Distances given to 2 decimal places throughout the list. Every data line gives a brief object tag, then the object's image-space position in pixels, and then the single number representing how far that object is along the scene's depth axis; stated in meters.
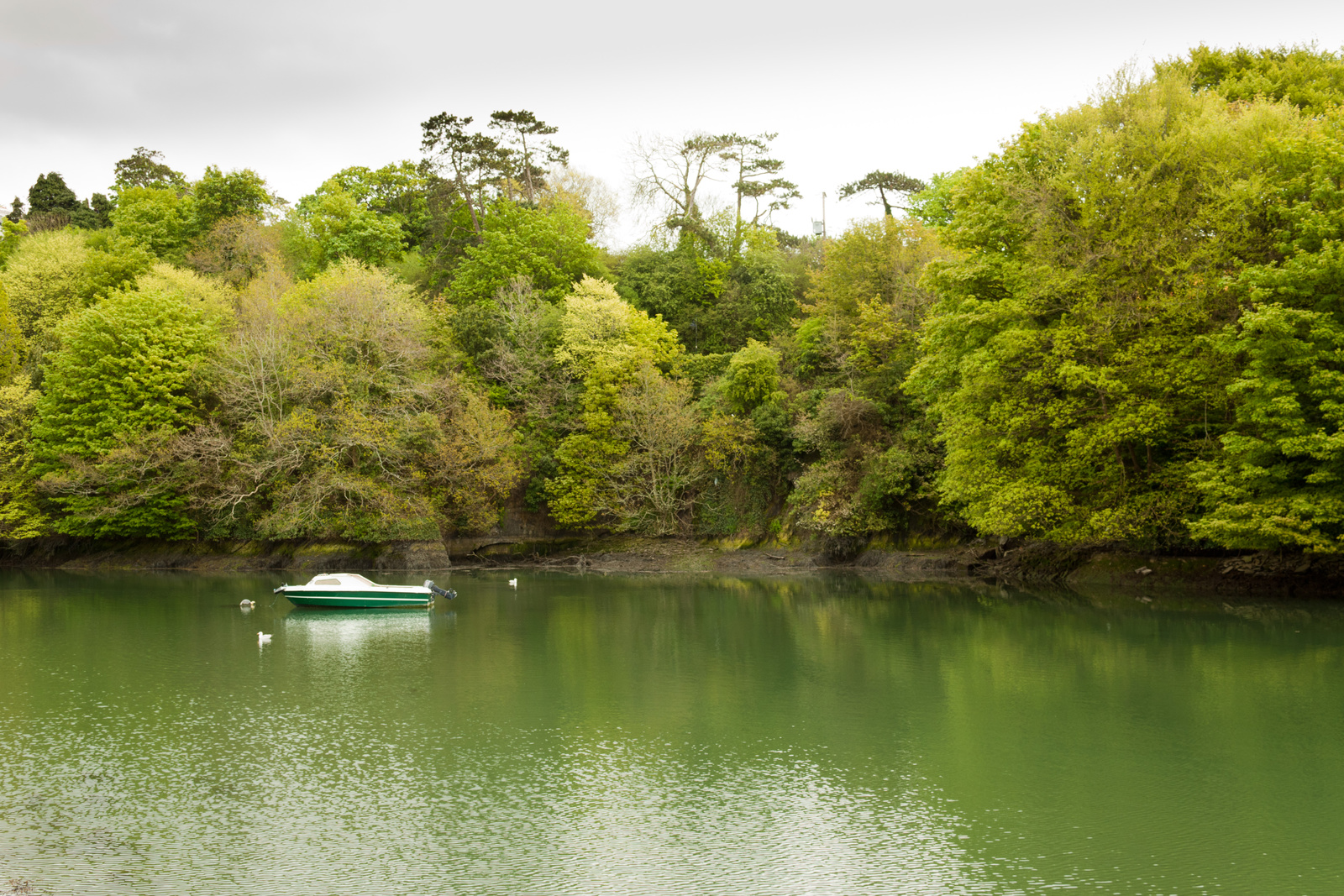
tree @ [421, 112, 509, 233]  63.25
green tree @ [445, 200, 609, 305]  54.59
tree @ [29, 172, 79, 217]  81.31
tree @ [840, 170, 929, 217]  62.53
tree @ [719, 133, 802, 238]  63.59
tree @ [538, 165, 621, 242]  62.84
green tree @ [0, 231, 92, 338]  54.38
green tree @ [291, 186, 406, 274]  60.03
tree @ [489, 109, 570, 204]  64.06
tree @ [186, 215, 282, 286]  58.25
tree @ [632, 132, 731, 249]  62.45
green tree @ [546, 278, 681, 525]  48.34
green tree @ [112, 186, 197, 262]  60.97
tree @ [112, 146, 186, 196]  75.94
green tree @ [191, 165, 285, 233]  61.56
